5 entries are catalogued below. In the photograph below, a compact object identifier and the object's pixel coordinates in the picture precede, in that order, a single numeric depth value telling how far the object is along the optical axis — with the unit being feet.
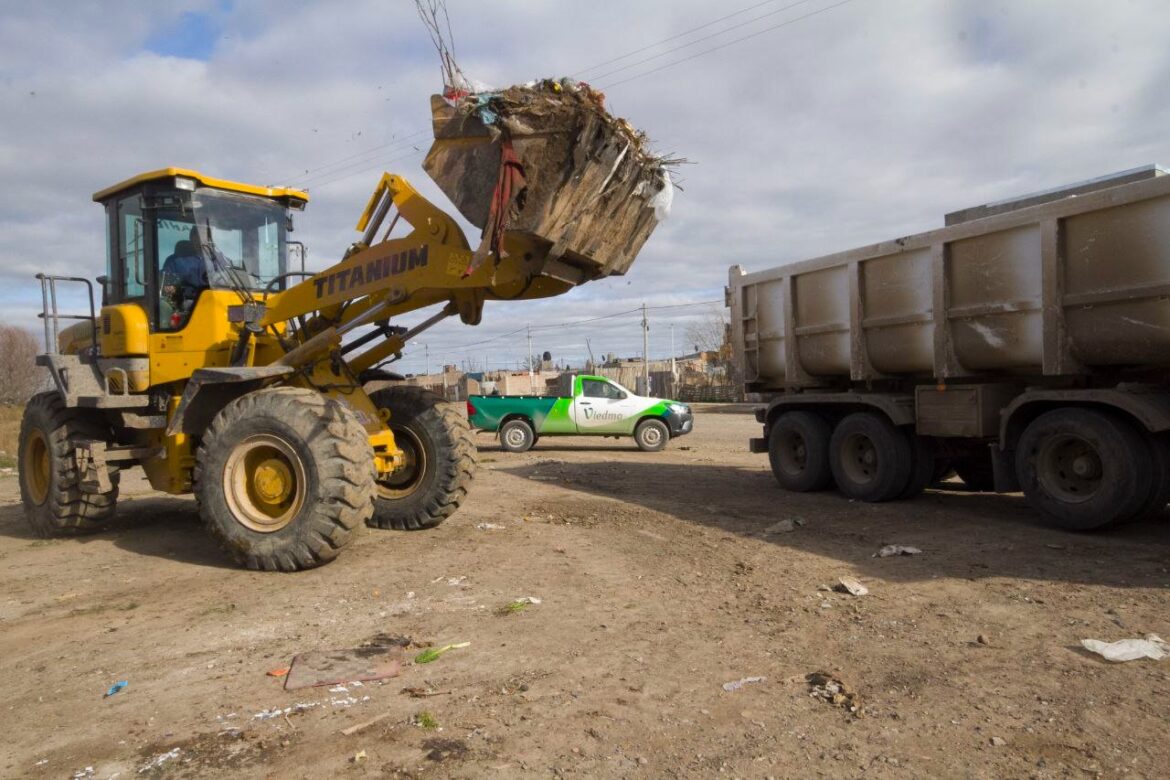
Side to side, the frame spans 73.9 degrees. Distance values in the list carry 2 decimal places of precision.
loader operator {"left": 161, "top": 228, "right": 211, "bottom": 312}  23.72
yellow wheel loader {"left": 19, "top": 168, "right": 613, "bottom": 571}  19.57
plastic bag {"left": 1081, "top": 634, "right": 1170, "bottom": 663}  12.92
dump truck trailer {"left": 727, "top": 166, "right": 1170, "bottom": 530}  20.97
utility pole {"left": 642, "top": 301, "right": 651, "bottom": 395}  151.77
